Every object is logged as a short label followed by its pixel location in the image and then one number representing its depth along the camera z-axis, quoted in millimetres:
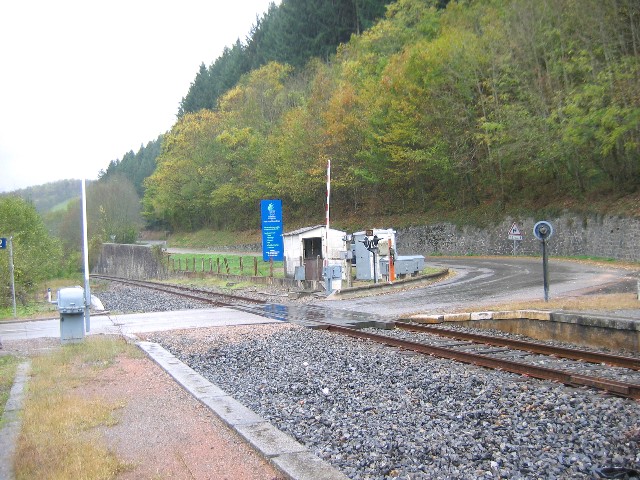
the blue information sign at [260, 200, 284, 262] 29594
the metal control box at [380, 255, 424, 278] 26672
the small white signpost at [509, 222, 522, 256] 36219
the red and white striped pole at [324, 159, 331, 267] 24416
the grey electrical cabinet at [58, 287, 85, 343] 12977
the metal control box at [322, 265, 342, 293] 23750
